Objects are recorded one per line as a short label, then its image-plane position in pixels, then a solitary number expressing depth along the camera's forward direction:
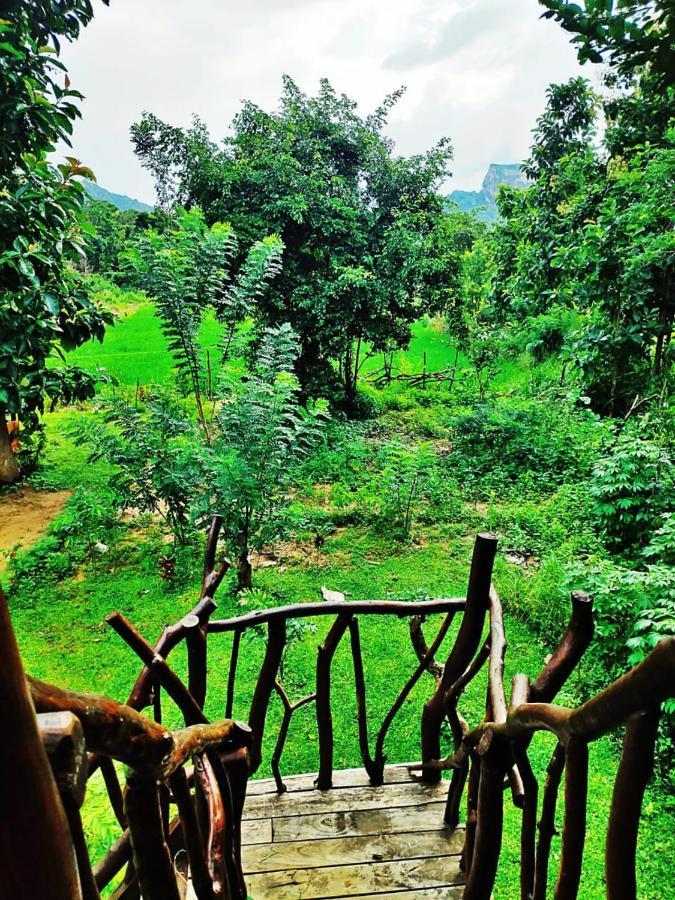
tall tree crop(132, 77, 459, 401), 6.31
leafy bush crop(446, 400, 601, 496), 6.01
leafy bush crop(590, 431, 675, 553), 3.38
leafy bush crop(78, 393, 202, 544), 4.02
